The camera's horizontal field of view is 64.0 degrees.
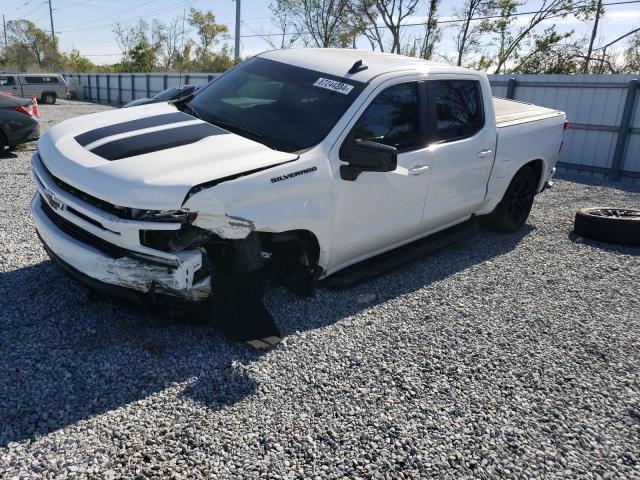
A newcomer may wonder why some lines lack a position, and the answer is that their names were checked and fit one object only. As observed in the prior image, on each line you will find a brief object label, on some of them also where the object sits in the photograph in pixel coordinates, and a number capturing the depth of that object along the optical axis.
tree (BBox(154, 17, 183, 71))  53.38
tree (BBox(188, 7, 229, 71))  52.75
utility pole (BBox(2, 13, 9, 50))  69.19
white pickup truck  2.97
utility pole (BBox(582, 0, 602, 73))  24.04
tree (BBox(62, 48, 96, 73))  64.95
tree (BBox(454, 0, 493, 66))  26.96
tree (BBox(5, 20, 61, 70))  67.50
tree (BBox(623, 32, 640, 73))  25.42
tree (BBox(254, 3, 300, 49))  36.47
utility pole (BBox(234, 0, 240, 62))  30.25
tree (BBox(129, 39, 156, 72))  49.22
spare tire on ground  5.96
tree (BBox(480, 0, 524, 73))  25.86
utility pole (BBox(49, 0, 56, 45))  64.19
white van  26.64
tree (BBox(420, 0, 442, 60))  28.72
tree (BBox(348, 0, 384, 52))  32.12
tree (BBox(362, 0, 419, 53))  31.11
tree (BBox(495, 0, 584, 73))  25.22
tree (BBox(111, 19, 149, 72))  51.36
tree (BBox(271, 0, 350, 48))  33.53
